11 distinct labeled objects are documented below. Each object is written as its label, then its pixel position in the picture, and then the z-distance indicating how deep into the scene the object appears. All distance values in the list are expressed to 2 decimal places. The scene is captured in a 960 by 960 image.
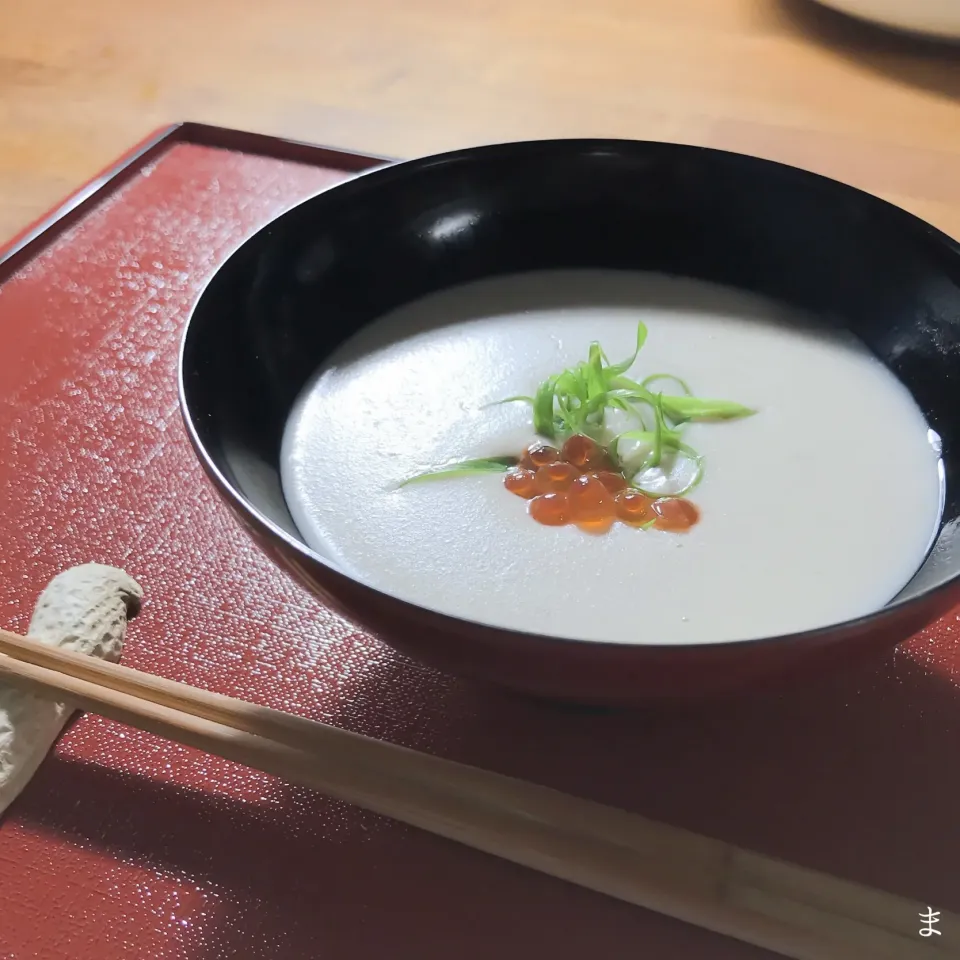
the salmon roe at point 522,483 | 0.17
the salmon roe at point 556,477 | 0.17
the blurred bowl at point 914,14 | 0.34
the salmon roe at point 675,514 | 0.16
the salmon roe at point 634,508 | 0.16
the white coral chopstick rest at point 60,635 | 0.15
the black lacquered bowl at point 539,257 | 0.16
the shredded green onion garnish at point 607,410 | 0.18
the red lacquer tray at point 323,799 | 0.14
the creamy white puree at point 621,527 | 0.15
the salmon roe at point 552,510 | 0.16
